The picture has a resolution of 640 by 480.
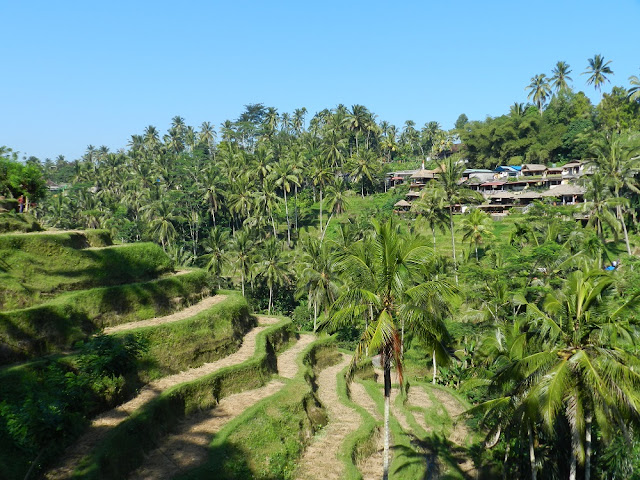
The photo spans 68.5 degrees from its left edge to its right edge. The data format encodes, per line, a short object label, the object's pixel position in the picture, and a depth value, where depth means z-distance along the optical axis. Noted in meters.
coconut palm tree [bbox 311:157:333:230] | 81.50
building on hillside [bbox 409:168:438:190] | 101.12
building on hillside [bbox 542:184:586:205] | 80.50
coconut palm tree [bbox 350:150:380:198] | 104.62
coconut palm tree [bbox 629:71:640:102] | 90.69
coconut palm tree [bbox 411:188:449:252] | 57.81
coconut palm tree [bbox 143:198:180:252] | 73.06
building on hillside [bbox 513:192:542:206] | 86.62
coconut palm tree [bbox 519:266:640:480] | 14.43
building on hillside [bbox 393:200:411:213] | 94.94
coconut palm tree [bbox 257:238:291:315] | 62.34
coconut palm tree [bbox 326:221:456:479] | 15.65
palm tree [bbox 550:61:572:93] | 119.94
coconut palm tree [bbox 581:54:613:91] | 108.75
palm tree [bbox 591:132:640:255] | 58.81
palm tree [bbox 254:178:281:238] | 80.96
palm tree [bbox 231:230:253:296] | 64.38
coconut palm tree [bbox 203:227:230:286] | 64.94
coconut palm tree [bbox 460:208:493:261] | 60.26
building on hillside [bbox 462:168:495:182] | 100.41
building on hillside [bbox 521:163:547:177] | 95.26
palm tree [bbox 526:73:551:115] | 120.31
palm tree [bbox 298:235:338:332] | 54.06
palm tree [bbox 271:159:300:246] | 82.25
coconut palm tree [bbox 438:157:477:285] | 52.78
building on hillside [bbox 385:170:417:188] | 114.30
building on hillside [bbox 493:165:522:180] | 98.61
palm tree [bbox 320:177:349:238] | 87.06
